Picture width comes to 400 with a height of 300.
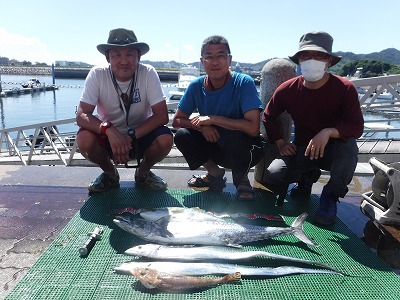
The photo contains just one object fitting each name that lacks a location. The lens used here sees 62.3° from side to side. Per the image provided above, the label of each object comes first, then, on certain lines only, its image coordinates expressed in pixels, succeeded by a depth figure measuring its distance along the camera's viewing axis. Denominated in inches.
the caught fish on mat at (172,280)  81.0
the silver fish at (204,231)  104.0
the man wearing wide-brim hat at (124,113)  136.7
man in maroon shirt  122.2
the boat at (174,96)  1261.1
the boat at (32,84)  2694.4
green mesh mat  80.2
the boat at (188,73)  1961.1
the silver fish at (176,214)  116.6
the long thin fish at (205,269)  87.2
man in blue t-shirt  136.1
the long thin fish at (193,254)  93.7
